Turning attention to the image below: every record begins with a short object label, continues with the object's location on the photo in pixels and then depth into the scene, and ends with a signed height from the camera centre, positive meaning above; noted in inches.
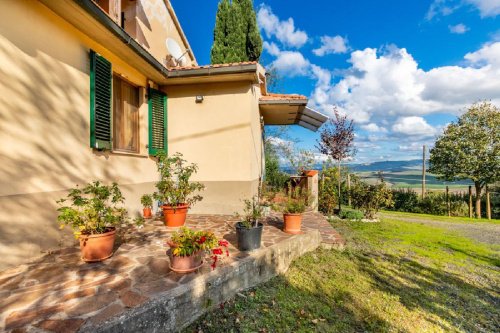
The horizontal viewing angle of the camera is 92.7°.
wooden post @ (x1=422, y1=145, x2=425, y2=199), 652.1 -0.9
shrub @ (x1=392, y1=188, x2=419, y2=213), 644.1 -75.5
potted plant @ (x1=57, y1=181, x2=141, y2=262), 139.7 -28.7
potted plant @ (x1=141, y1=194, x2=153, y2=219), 249.8 -30.3
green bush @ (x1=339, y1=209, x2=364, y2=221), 394.2 -69.7
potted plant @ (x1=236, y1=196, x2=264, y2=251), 171.2 -43.3
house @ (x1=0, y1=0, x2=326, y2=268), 142.8 +59.9
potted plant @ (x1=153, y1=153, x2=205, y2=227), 232.5 -18.8
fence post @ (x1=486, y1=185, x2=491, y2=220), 593.6 -86.7
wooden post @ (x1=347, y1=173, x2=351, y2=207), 493.7 -25.0
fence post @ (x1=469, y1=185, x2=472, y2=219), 595.7 -78.7
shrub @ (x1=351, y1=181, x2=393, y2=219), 408.2 -42.2
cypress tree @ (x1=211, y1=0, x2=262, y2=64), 529.7 +319.1
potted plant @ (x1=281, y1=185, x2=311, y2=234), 233.6 -41.5
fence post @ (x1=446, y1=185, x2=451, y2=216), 608.4 -74.0
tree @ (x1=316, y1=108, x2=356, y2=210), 491.2 +75.1
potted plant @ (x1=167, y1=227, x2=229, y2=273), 132.6 -41.4
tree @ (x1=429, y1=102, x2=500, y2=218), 577.9 +58.0
